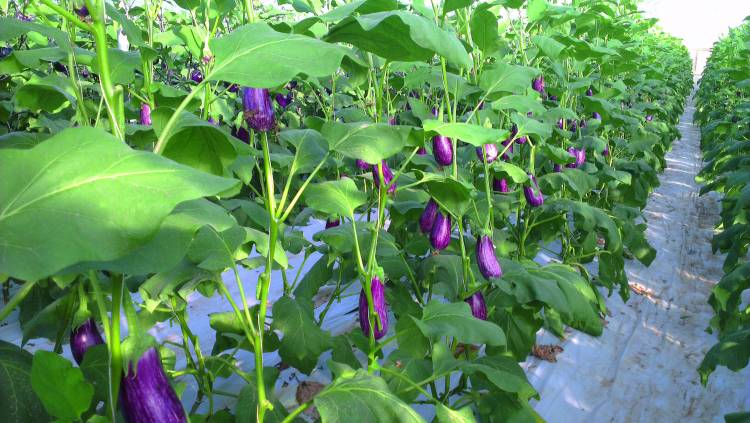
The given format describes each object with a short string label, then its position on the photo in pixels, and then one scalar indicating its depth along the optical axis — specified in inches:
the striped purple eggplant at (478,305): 54.6
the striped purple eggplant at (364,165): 64.0
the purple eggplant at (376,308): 44.9
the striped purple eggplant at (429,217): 56.7
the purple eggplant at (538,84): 94.3
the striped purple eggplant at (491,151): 64.9
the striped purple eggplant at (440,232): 54.7
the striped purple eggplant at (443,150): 54.4
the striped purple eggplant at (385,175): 55.0
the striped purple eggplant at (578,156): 98.0
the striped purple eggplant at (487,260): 53.3
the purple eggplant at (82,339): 31.7
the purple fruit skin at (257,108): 36.1
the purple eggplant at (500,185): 74.3
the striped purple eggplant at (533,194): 72.3
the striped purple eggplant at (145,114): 62.6
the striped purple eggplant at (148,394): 23.9
